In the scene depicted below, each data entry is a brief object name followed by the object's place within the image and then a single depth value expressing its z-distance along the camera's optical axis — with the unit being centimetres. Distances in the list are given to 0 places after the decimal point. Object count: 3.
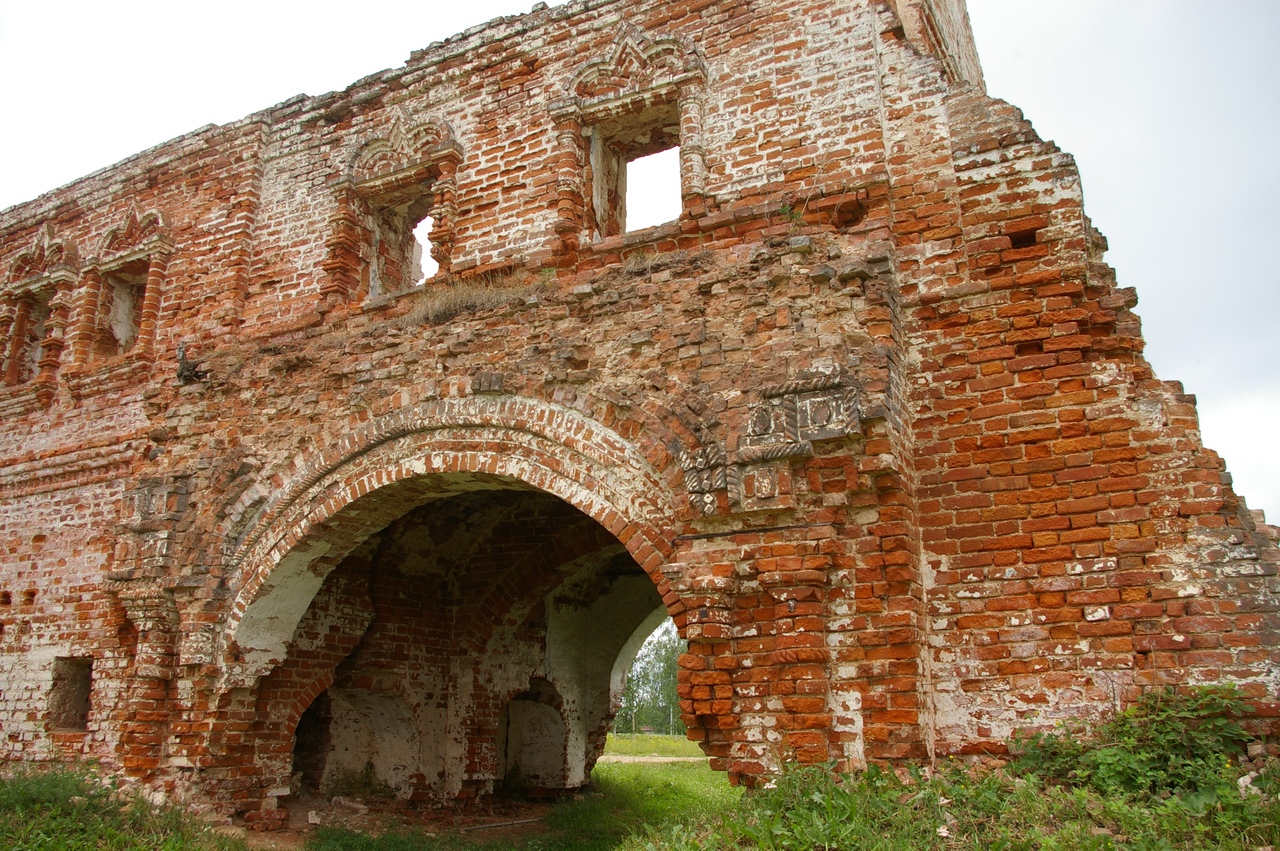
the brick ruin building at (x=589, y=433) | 479
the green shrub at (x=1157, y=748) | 411
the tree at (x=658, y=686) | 3381
